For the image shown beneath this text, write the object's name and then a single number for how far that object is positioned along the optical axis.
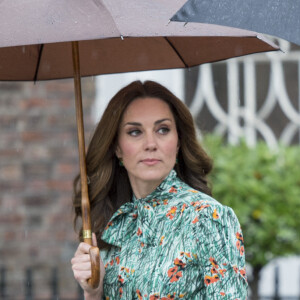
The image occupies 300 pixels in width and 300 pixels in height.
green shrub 10.69
